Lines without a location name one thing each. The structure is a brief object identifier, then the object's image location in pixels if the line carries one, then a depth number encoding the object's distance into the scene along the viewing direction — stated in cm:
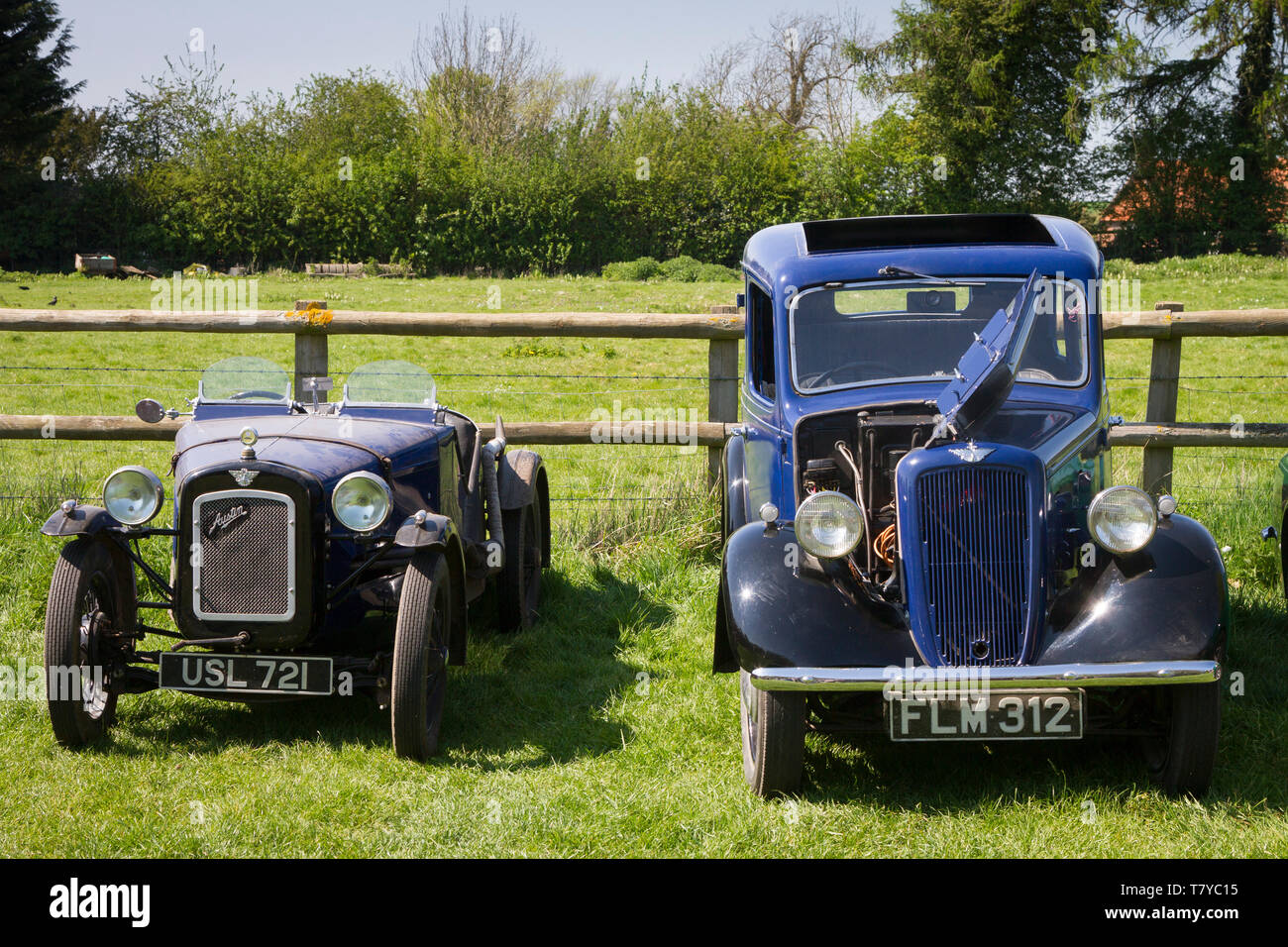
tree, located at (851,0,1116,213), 3241
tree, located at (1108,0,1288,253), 3131
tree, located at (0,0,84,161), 3438
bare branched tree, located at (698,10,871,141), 4431
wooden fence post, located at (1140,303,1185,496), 661
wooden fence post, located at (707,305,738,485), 691
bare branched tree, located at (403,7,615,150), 4175
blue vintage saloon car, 366
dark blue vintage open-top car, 419
